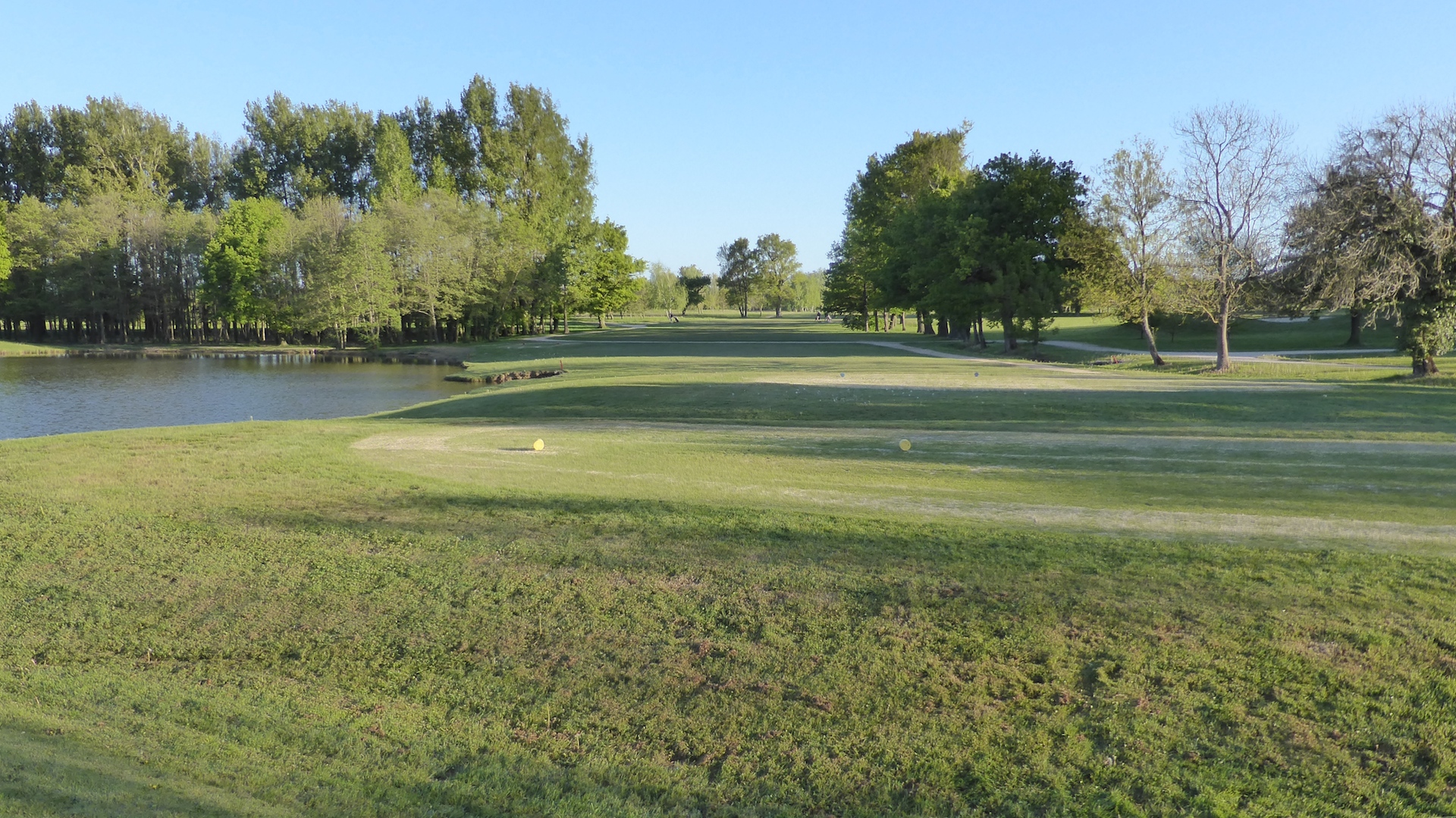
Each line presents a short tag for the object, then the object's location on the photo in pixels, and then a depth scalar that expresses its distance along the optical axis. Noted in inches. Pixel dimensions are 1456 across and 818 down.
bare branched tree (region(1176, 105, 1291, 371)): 1365.7
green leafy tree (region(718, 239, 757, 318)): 6181.1
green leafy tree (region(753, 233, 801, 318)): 6087.6
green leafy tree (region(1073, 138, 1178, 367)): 1483.8
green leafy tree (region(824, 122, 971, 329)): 2662.4
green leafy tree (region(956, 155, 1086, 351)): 1897.1
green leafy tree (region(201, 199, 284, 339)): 2842.0
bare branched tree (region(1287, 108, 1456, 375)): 1093.8
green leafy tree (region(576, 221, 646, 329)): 3376.0
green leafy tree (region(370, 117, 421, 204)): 2923.2
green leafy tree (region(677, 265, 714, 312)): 6510.8
